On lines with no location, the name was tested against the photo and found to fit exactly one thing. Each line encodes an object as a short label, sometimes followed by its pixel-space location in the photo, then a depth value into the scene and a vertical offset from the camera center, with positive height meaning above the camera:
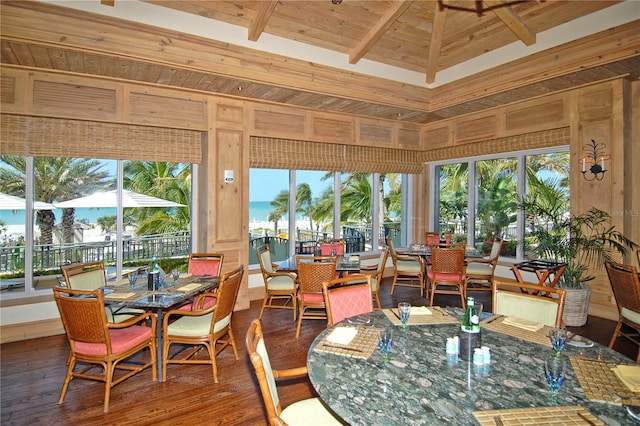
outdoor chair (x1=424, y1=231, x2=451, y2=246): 5.90 -0.41
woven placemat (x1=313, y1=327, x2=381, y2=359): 1.73 -0.69
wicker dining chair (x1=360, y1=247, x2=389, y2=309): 4.27 -0.80
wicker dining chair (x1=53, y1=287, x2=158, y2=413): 2.51 -0.96
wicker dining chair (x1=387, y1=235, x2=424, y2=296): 5.66 -0.86
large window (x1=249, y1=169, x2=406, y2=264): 6.14 +0.11
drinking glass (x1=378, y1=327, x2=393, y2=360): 1.73 -0.65
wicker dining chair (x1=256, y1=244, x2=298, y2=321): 4.50 -0.91
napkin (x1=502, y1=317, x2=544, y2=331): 2.06 -0.67
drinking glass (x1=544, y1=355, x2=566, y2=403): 1.36 -0.63
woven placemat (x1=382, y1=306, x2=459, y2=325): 2.18 -0.68
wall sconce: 4.54 +0.73
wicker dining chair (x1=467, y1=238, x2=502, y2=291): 5.27 -0.82
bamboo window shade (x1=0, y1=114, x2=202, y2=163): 3.95 +0.94
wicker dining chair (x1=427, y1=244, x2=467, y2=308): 4.86 -0.76
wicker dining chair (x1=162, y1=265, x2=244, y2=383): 2.96 -1.01
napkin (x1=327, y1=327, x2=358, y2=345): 1.86 -0.68
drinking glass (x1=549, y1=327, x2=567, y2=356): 1.71 -0.62
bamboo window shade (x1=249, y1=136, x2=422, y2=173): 5.55 +1.04
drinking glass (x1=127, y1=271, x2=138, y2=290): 3.34 -0.65
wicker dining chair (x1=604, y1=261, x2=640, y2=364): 3.12 -0.73
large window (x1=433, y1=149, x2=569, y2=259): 5.58 +0.43
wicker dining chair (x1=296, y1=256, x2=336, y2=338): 3.82 -0.74
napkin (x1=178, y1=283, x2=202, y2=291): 3.21 -0.70
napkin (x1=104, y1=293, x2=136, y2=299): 2.95 -0.72
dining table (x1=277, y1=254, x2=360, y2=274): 4.25 -0.66
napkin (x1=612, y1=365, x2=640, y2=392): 1.40 -0.69
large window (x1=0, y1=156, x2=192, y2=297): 4.23 -0.04
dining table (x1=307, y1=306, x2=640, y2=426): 1.24 -0.72
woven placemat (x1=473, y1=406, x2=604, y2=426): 1.19 -0.72
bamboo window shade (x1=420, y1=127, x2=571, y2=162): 5.03 +1.18
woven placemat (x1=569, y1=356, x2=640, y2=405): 1.33 -0.70
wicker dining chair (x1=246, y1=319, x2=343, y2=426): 1.37 -0.81
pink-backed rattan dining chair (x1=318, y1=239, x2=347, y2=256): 5.12 -0.53
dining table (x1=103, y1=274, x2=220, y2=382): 2.87 -0.72
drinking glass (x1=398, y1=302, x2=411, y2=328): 2.11 -0.61
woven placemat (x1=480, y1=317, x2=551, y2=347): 1.90 -0.69
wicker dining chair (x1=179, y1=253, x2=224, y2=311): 4.21 -0.63
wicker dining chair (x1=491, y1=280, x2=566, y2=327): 2.27 -0.63
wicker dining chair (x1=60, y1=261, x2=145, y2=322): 3.37 -0.68
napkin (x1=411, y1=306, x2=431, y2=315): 2.35 -0.67
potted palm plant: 4.30 -0.41
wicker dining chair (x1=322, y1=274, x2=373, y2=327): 2.36 -0.62
